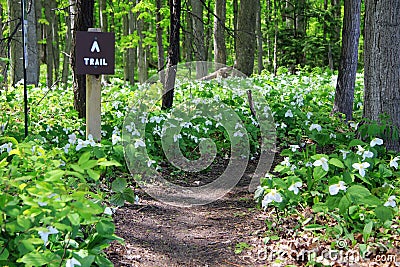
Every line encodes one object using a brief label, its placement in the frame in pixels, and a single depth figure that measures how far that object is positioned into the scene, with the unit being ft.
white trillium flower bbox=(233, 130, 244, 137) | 21.29
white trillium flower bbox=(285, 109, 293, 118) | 23.71
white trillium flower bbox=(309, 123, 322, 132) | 17.67
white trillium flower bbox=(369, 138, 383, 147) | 14.43
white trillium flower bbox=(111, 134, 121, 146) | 15.30
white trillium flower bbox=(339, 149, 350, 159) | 13.81
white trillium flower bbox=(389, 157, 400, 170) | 13.47
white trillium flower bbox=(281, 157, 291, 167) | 14.15
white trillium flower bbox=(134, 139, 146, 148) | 15.42
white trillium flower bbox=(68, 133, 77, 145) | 15.33
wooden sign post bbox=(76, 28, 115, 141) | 16.16
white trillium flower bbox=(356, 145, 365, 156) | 13.87
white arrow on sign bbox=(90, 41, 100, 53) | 16.21
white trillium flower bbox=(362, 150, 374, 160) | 13.76
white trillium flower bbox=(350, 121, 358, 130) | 17.42
